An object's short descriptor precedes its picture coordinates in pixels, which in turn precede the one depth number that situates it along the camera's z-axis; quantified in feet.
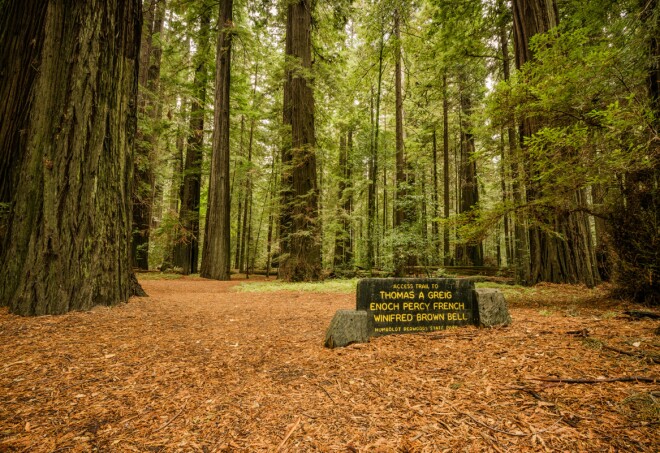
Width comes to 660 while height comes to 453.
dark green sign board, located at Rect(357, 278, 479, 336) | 11.55
